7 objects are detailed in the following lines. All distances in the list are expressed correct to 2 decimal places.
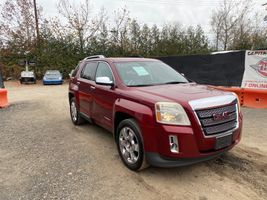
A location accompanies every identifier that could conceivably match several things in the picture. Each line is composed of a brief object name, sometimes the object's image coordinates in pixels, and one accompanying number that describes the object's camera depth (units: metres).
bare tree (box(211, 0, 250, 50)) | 26.15
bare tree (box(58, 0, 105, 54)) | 21.31
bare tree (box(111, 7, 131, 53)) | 21.23
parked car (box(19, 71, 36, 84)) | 17.88
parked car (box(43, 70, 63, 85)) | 17.22
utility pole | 20.90
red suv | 2.68
